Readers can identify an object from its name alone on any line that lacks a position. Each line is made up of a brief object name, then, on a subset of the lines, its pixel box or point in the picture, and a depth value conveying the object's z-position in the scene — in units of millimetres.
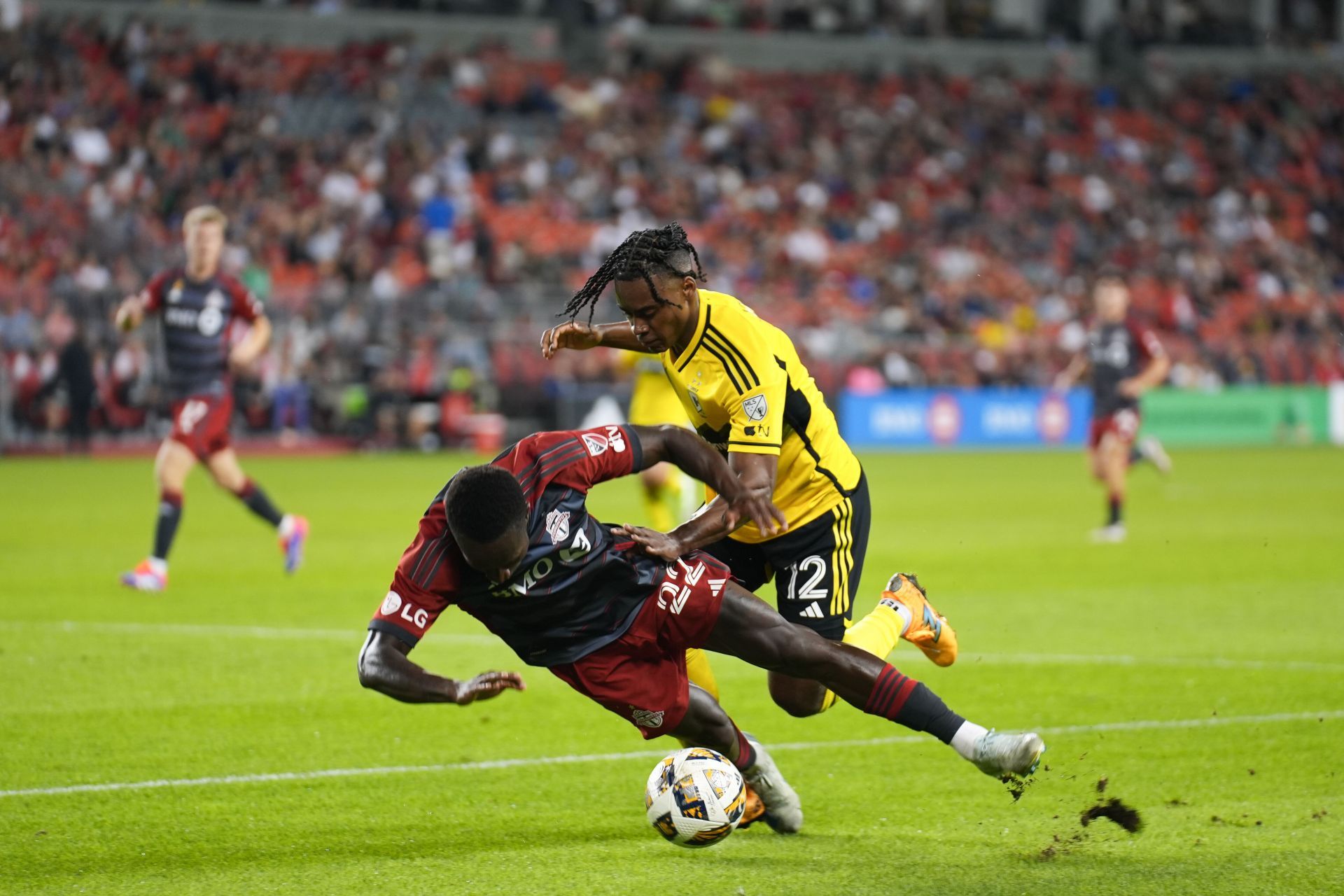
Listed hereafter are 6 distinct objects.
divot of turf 11391
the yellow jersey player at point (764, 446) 12016
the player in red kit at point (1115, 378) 33062
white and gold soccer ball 10937
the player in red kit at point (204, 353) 25562
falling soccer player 10922
